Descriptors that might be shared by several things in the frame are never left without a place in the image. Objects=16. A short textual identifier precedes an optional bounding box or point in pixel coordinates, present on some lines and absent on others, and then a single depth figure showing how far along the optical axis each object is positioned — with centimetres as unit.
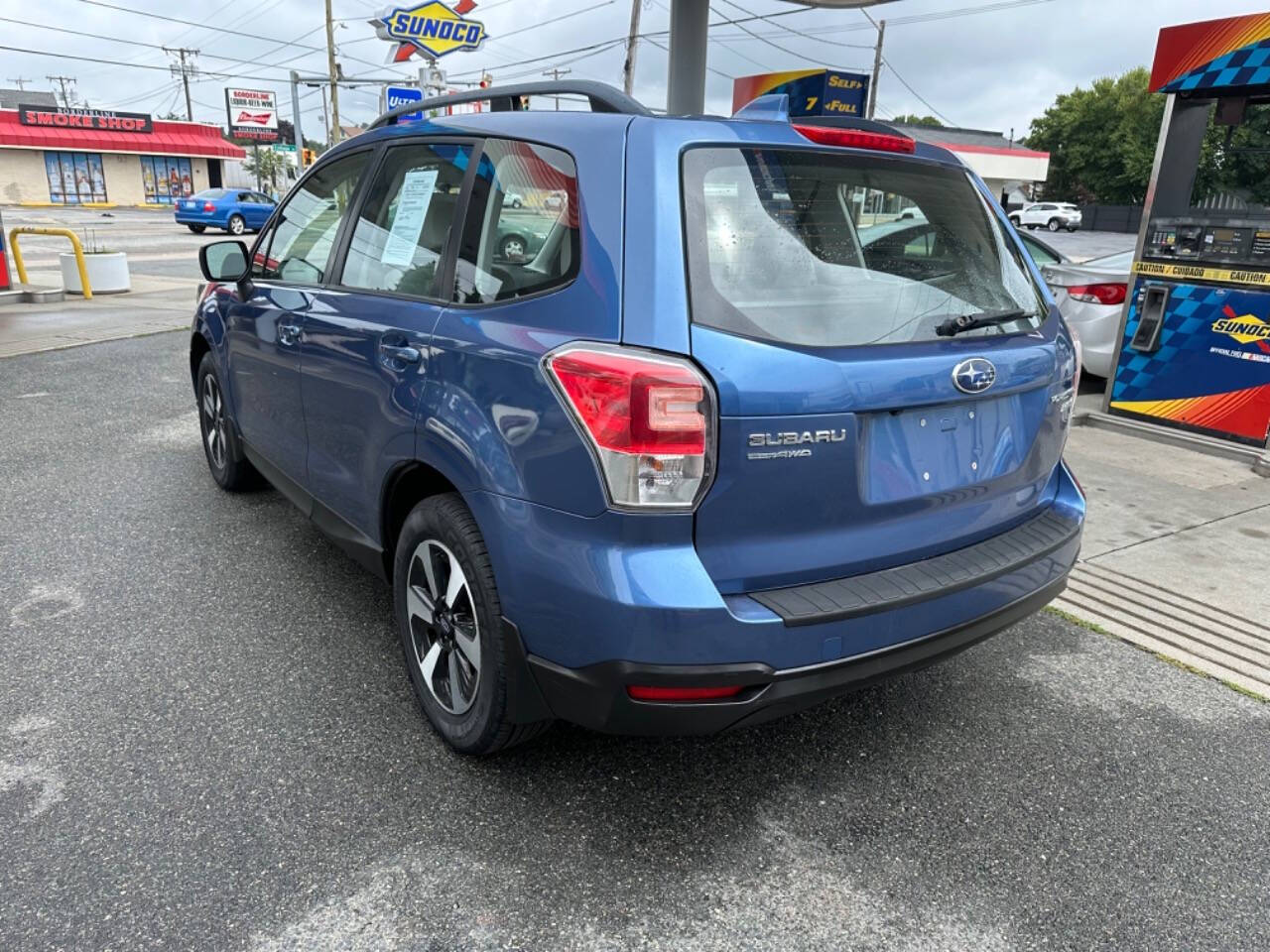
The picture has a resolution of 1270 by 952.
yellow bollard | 1240
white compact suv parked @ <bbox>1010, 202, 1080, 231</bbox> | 5022
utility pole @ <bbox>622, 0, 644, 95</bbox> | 3112
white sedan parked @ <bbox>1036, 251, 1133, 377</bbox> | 749
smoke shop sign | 4912
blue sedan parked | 3059
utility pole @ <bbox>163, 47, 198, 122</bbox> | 7556
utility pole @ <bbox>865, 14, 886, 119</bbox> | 4340
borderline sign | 6175
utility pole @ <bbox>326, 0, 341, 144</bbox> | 4003
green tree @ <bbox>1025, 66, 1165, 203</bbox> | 6278
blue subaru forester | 198
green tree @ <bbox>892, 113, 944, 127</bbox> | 9256
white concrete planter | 1352
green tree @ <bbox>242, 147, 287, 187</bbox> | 6769
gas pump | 595
